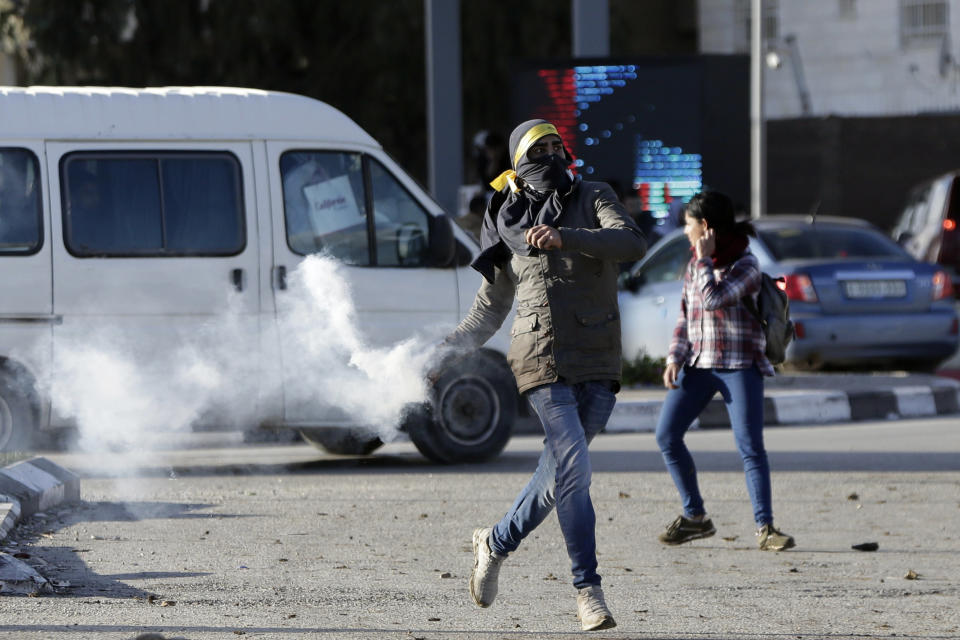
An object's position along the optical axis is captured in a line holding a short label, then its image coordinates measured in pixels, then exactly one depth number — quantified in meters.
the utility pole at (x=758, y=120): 54.84
